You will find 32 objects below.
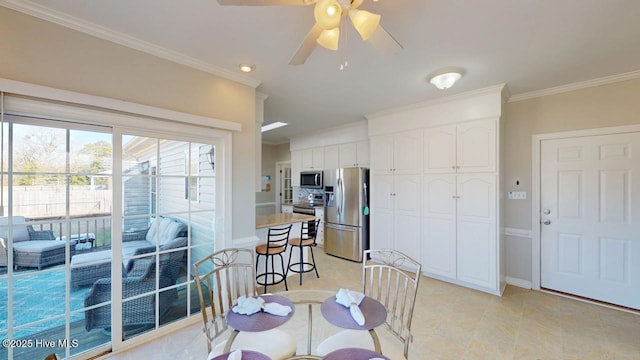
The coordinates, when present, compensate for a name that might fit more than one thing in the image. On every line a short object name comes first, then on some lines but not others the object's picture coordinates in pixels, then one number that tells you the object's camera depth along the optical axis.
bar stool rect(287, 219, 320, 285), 3.35
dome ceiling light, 2.49
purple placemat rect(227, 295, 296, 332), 1.33
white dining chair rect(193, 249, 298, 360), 1.42
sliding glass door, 1.62
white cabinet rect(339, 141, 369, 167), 4.72
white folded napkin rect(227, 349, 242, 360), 1.03
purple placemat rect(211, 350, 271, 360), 1.08
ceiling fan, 1.18
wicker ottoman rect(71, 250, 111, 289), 1.83
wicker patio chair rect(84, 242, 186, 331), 1.92
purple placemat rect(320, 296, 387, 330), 1.34
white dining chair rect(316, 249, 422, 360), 1.42
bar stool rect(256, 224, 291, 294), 3.01
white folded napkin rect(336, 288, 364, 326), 1.36
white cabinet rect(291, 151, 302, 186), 6.00
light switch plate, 3.25
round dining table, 1.18
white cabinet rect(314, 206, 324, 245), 5.31
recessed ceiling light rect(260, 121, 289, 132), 4.76
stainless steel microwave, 5.32
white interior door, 2.66
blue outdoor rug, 1.60
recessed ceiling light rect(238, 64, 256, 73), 2.38
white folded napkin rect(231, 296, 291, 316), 1.44
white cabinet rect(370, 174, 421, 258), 3.68
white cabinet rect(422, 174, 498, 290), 3.04
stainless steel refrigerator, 4.32
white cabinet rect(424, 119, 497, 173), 3.03
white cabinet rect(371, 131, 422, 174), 3.65
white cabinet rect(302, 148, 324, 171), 5.51
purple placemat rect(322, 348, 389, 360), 1.12
